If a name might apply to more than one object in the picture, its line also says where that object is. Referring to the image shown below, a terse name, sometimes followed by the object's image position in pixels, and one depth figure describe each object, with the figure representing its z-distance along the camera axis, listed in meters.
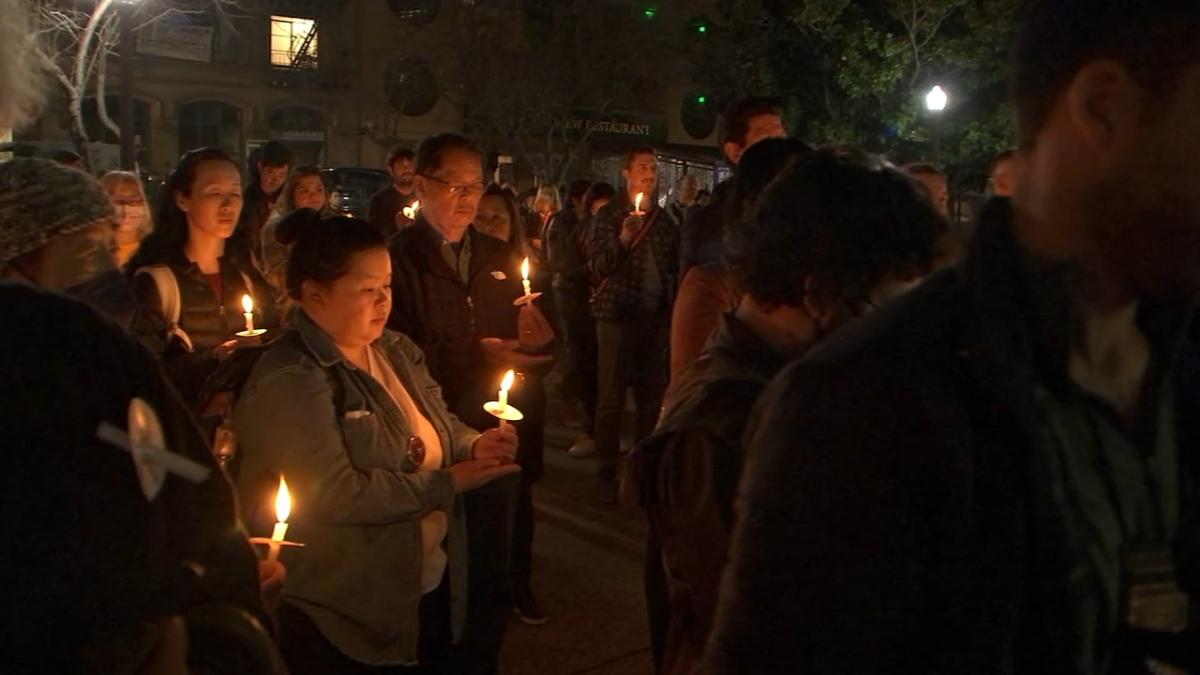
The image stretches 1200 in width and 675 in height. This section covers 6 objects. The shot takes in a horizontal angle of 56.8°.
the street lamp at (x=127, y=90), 16.70
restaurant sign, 32.00
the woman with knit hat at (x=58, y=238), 2.39
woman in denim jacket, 2.94
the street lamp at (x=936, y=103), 17.39
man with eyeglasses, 4.27
